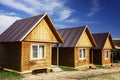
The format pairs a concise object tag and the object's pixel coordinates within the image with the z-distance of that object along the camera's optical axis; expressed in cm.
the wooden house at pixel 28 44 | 1018
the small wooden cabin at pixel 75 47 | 1395
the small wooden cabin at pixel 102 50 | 1748
